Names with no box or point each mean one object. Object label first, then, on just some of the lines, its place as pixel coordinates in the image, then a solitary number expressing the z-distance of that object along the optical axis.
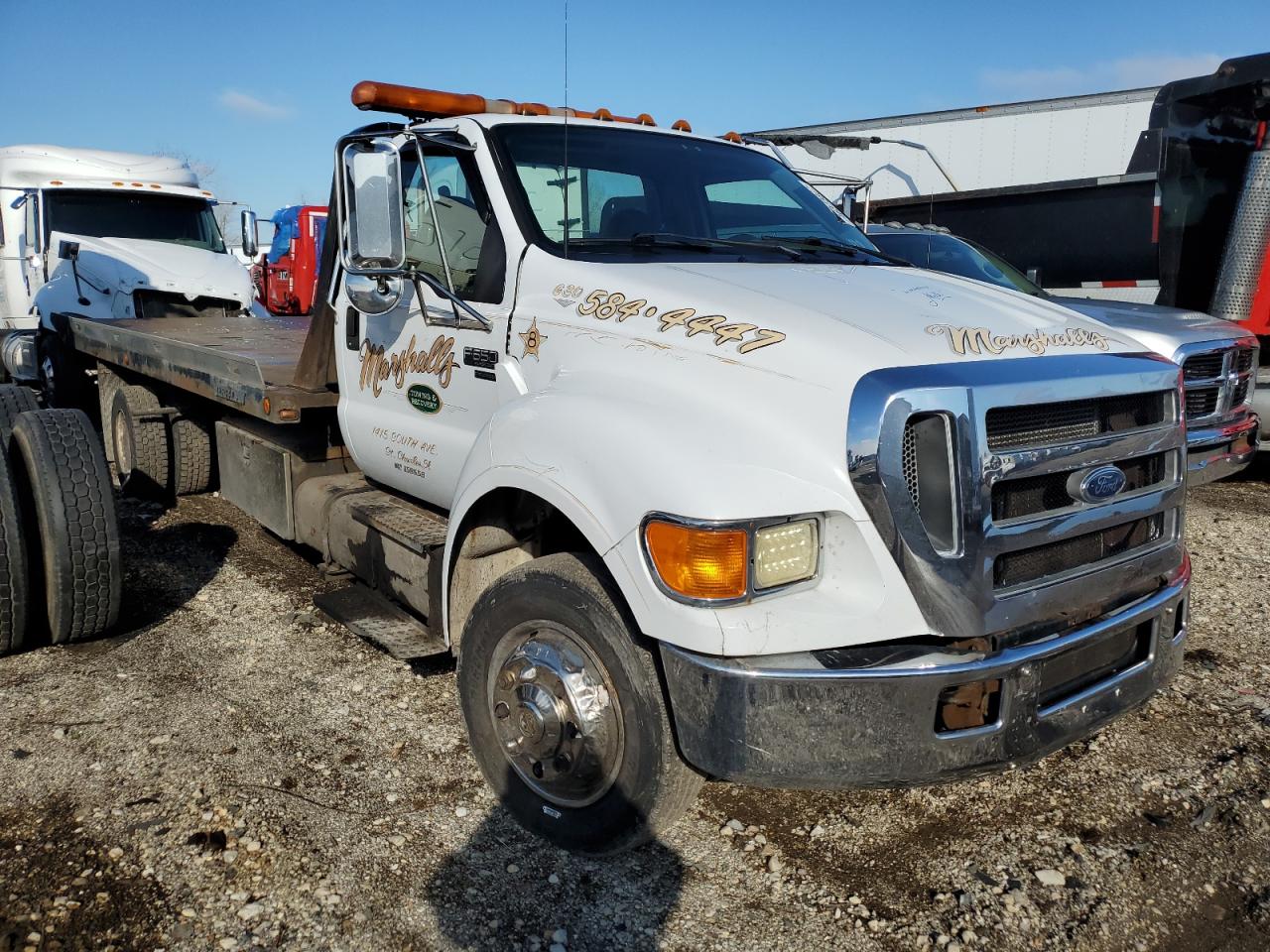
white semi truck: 10.52
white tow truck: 2.40
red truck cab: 21.23
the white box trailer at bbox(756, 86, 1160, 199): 11.00
